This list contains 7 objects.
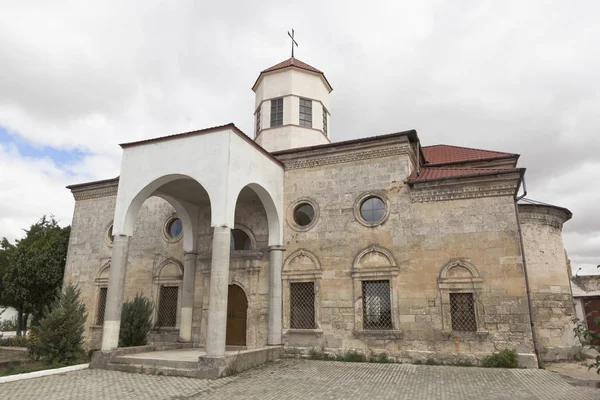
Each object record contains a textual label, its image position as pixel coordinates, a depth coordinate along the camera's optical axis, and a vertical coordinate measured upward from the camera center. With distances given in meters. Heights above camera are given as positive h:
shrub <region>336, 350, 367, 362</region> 11.15 -1.35
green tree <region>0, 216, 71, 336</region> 16.09 +1.28
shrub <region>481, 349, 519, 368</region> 9.88 -1.26
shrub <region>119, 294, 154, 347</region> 12.09 -0.53
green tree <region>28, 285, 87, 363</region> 10.60 -0.69
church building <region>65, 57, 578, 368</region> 10.55 +1.61
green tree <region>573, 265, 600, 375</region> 5.52 -0.39
